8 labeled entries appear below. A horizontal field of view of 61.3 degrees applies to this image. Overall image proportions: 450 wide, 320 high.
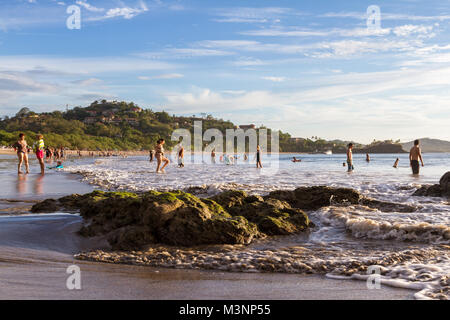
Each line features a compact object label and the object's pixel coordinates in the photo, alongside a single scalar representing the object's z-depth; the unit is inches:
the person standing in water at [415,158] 769.6
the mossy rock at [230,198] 272.3
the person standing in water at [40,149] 705.6
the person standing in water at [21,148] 706.6
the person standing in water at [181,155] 1169.3
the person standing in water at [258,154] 1251.4
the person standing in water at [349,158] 956.3
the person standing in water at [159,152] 859.4
